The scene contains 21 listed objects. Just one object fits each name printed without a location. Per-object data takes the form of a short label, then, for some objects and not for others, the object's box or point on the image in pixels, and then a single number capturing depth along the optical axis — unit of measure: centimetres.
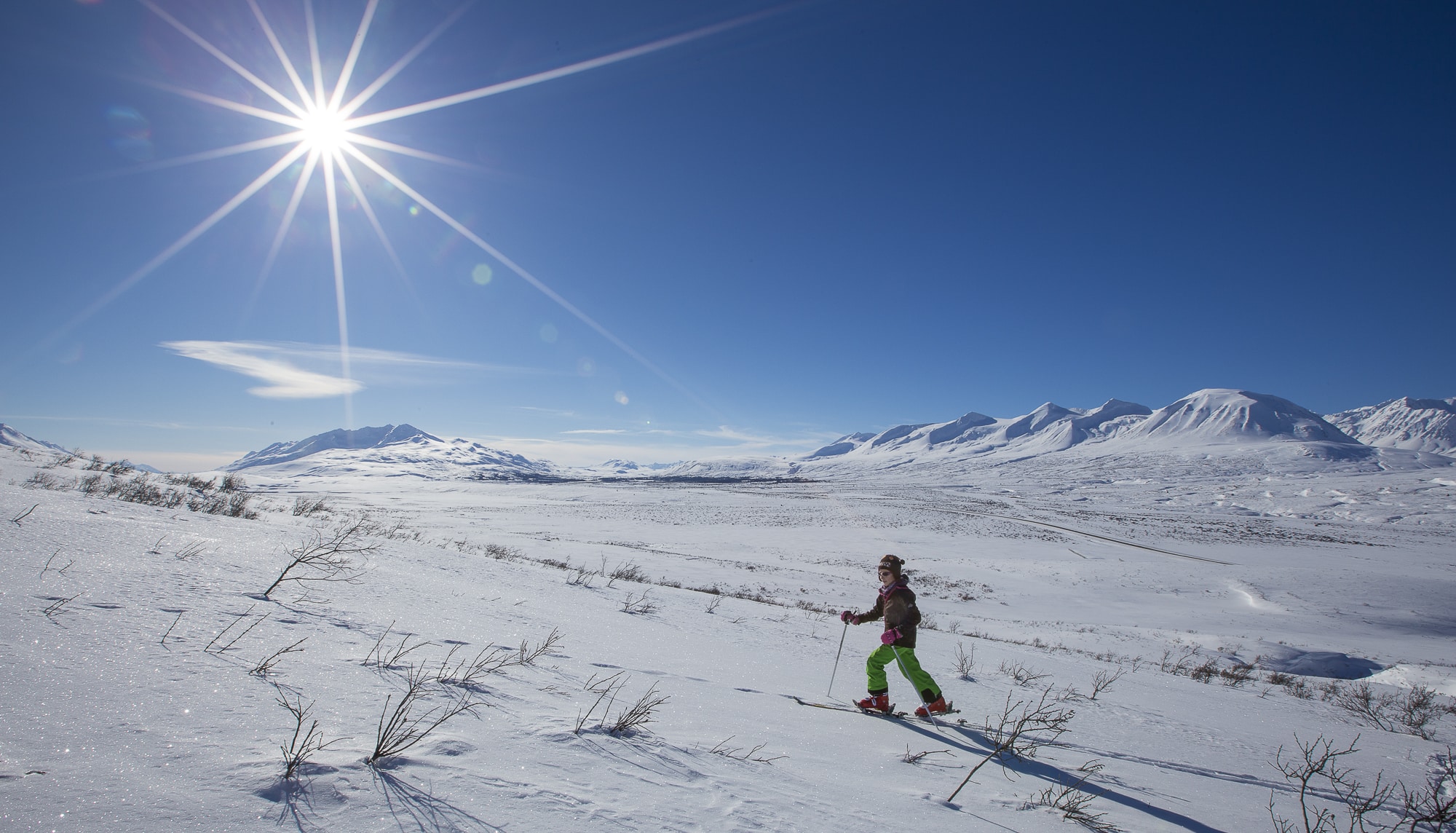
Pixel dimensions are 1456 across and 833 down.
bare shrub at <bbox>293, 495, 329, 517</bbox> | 1083
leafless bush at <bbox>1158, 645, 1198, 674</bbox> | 873
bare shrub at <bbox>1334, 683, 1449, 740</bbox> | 593
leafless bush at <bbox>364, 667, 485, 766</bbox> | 188
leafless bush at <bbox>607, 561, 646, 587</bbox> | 970
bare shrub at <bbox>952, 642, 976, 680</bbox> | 574
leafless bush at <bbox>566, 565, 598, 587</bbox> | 801
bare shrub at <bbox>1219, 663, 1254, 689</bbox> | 779
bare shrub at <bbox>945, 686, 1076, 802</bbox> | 328
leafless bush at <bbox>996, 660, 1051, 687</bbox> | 573
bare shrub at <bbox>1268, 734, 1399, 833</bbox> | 279
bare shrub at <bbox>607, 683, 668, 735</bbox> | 254
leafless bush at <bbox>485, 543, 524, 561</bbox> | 1051
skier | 420
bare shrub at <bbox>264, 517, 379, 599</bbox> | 435
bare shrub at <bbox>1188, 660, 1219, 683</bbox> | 778
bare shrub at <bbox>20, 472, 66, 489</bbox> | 776
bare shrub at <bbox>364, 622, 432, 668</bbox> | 289
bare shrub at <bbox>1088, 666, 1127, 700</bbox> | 560
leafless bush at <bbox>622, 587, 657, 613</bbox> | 674
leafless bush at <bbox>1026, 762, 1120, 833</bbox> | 246
